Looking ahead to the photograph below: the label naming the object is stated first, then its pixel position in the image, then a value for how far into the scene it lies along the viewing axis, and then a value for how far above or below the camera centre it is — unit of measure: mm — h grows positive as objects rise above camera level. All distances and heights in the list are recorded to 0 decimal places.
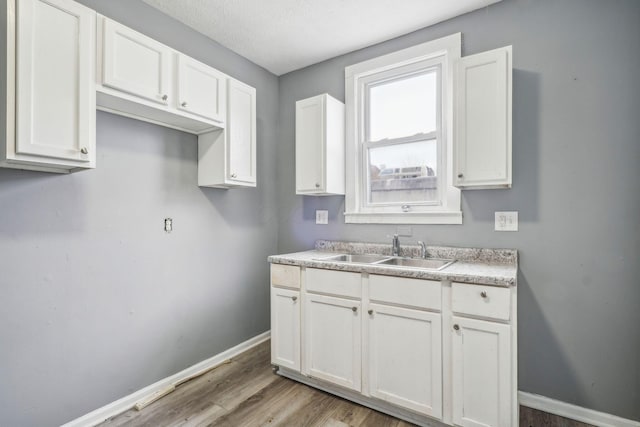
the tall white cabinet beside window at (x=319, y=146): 2607 +562
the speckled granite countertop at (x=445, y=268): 1660 -308
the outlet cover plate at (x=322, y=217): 2955 -25
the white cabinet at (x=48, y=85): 1396 +589
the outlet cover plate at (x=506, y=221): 2100 -41
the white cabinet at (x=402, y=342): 1606 -744
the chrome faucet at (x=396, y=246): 2459 -240
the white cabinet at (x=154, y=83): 1727 +791
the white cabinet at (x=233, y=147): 2389 +511
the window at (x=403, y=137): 2393 +626
